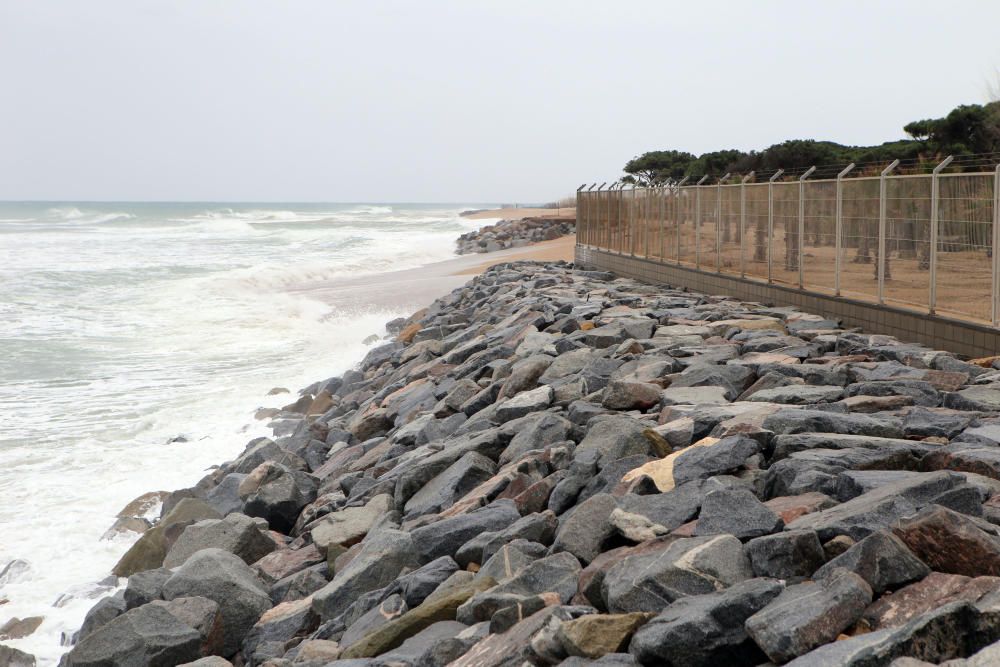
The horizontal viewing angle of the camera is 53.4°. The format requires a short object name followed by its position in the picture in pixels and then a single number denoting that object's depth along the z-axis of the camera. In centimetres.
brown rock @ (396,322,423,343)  1647
